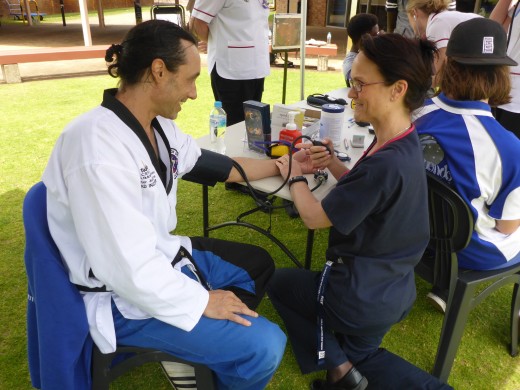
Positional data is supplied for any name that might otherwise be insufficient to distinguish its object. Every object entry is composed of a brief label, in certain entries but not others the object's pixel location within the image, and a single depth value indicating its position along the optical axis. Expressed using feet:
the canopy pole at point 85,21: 31.01
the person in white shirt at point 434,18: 8.56
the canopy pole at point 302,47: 11.04
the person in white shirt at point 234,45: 9.91
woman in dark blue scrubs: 4.26
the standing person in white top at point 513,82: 8.24
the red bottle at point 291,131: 6.55
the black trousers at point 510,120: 8.40
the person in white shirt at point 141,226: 3.58
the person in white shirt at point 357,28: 10.59
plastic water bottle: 7.01
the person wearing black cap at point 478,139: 4.75
